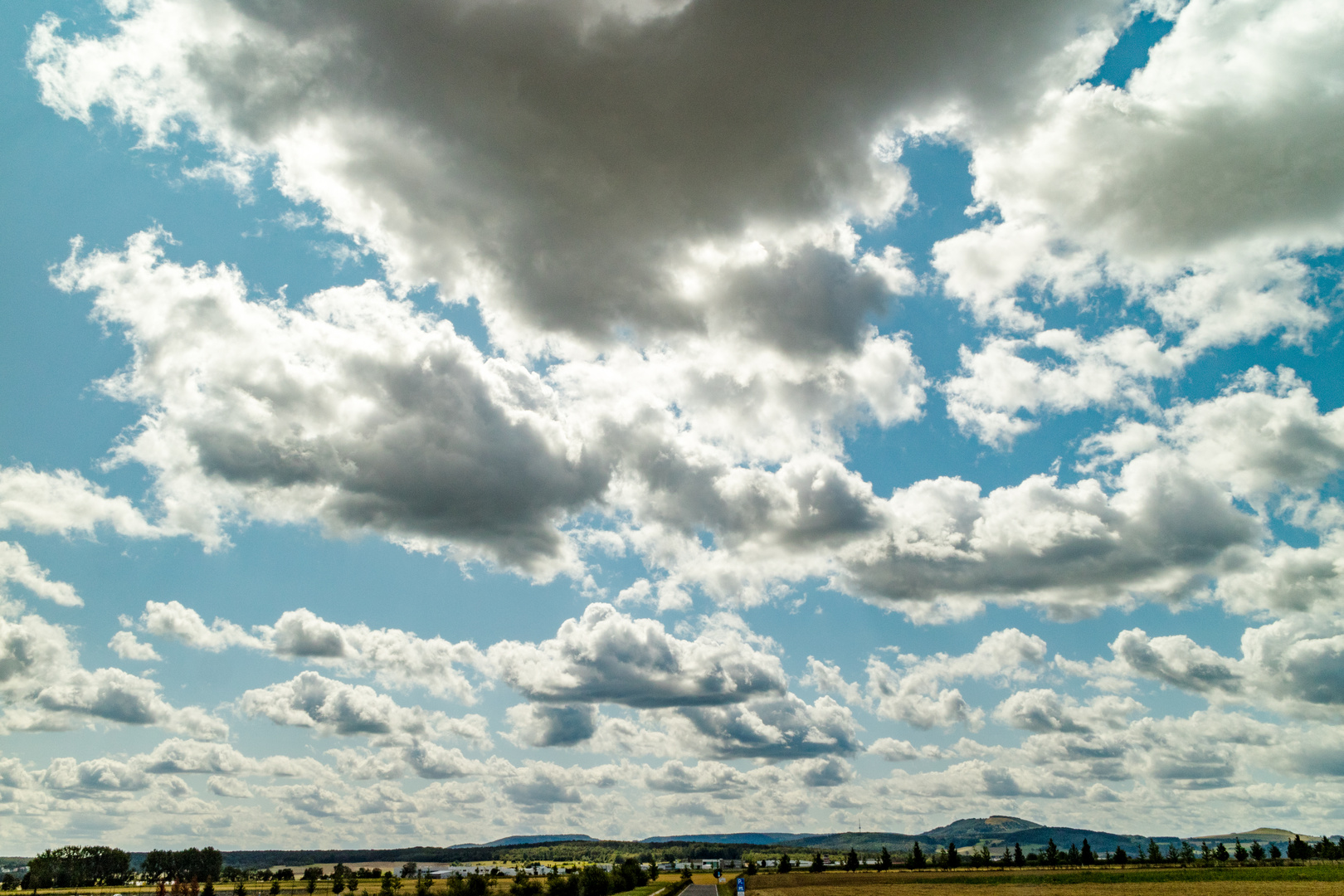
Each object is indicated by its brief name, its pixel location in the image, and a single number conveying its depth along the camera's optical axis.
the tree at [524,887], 134.88
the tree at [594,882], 138.62
